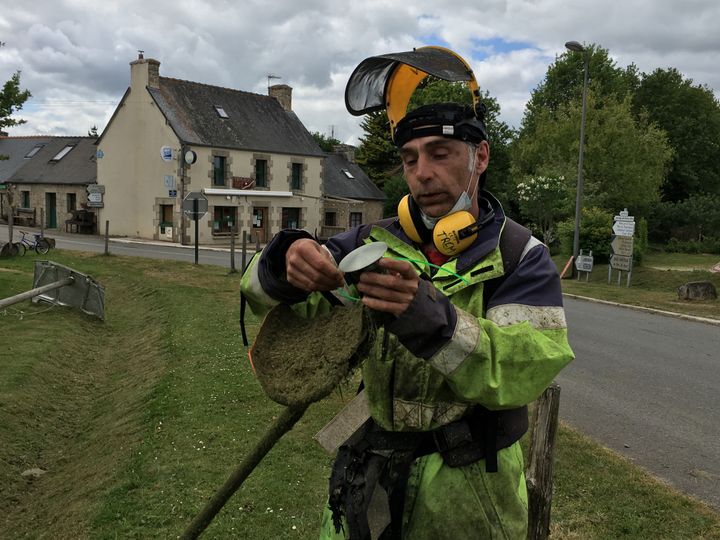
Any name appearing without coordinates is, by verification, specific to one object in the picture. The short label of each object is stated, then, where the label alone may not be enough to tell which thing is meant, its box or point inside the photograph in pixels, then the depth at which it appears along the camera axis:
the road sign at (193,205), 19.50
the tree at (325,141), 61.50
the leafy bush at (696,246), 31.58
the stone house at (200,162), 32.66
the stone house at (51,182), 39.25
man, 1.78
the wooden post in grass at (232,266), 18.28
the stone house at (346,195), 39.69
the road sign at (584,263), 21.39
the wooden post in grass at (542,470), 3.90
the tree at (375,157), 48.67
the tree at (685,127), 45.97
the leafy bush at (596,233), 23.84
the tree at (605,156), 29.16
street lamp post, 20.33
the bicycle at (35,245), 22.33
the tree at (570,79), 46.62
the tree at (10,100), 14.73
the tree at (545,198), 28.23
